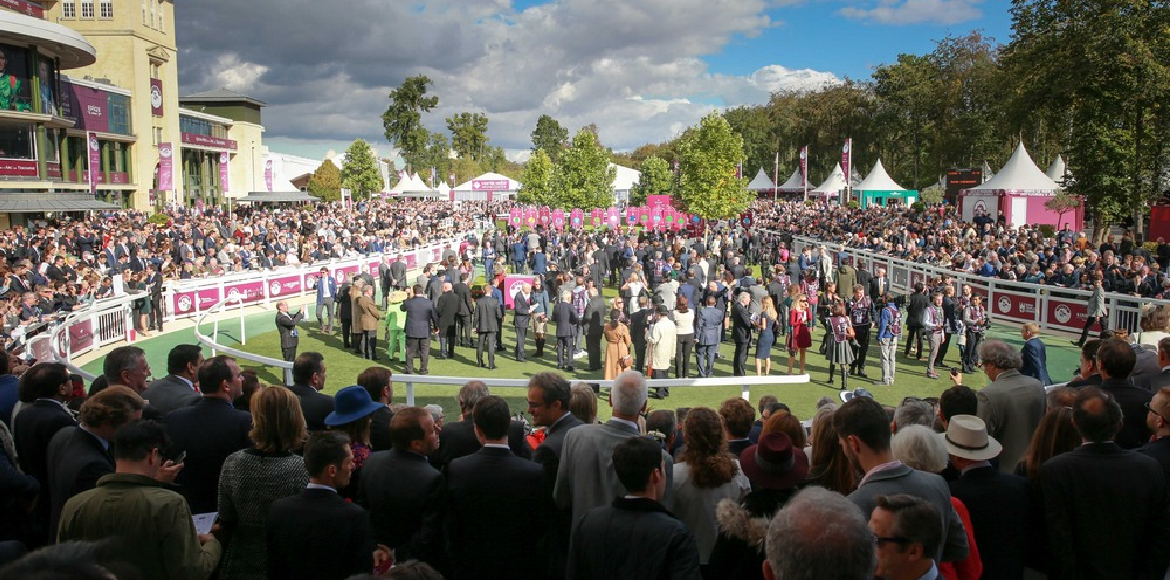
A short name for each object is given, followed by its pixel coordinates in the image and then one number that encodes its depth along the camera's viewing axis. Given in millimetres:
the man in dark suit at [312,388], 5840
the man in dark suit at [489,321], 15203
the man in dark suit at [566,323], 15164
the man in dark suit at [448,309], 15703
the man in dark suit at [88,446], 4180
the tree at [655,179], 80812
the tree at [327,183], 87312
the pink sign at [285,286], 22447
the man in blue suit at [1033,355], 8703
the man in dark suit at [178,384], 5802
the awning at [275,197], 63194
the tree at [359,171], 86625
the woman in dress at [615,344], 13195
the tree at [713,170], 43938
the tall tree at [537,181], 74500
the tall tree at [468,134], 112688
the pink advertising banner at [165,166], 41781
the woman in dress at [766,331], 14109
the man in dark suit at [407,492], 4246
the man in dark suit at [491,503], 4191
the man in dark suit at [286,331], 14523
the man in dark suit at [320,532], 3625
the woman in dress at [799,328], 13898
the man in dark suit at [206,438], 4730
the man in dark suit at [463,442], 5020
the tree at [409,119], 93688
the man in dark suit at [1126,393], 5797
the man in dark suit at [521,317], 15870
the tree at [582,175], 69625
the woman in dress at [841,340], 13211
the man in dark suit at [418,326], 14438
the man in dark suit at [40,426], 4980
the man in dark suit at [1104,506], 4117
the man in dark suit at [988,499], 4000
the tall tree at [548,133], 154750
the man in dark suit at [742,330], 14070
